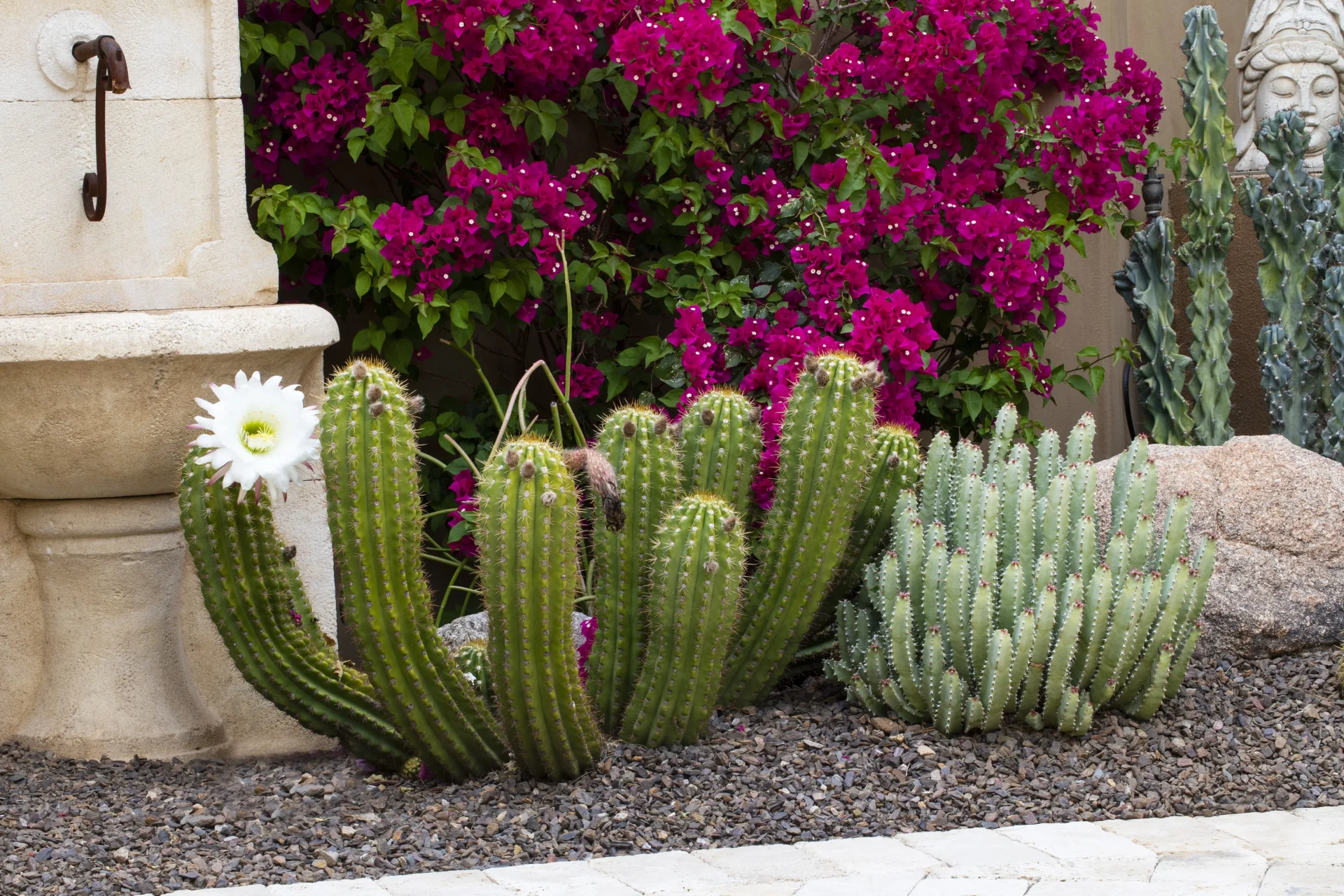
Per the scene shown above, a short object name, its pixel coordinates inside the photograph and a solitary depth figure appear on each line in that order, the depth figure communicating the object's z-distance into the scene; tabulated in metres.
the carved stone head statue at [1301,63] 10.68
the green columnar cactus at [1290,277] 9.44
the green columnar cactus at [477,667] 6.23
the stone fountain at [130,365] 6.05
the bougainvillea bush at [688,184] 7.77
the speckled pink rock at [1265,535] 7.37
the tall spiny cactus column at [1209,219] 9.56
